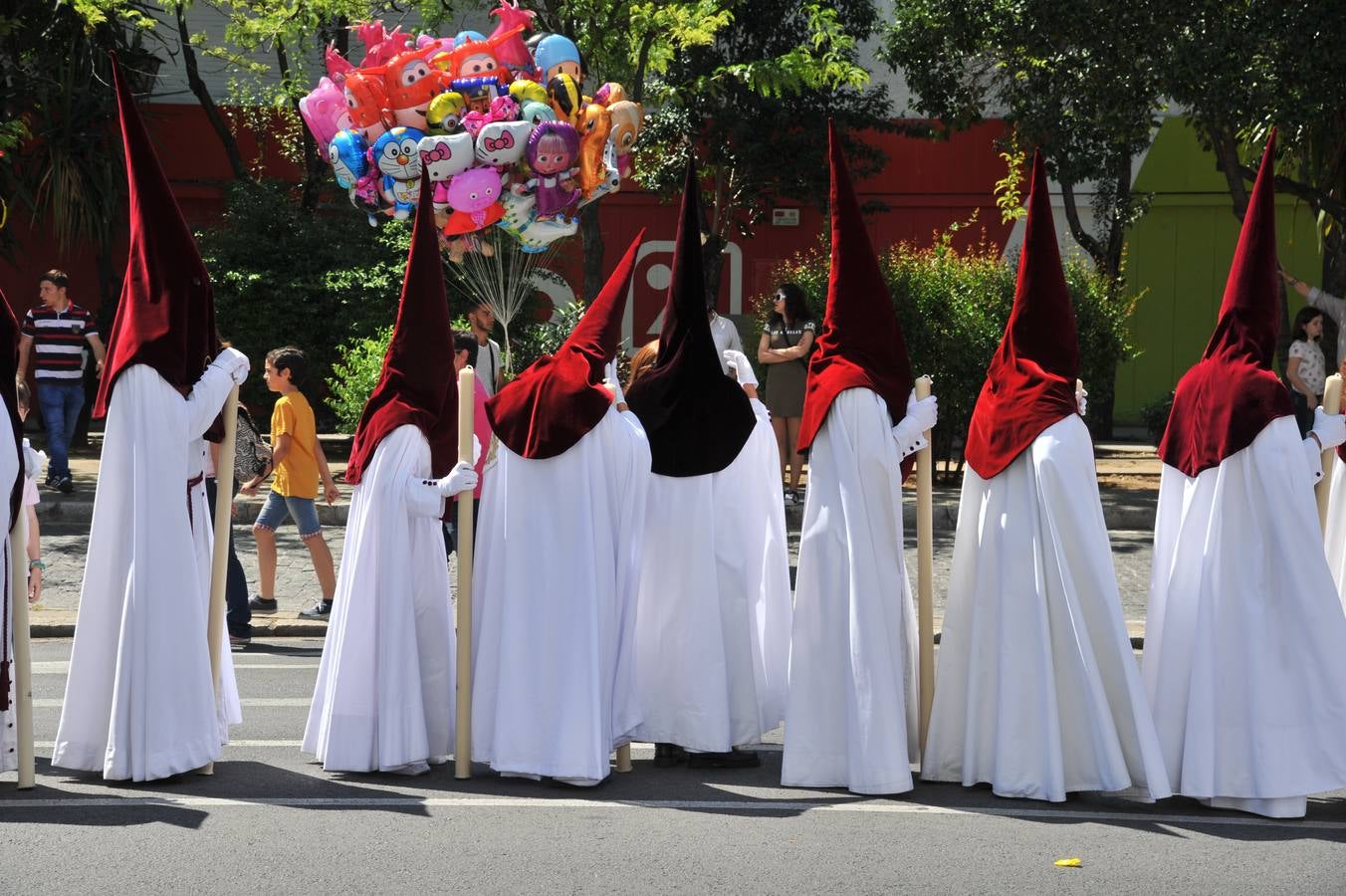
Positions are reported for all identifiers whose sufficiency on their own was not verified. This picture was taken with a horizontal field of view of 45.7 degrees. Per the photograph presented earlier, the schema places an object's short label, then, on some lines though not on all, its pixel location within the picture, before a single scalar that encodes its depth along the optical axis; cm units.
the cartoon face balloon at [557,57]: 1388
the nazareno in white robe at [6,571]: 626
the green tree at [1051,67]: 1484
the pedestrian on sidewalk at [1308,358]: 1293
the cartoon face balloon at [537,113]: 1342
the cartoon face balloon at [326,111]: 1382
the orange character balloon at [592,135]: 1385
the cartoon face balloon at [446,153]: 1327
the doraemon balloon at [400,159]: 1337
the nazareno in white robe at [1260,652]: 616
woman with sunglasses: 1380
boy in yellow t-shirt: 1015
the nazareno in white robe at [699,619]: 682
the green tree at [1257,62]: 1391
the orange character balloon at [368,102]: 1343
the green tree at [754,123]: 2078
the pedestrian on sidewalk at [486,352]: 1221
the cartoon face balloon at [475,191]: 1348
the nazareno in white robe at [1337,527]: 712
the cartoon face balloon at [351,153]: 1362
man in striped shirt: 1487
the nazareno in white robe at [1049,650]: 618
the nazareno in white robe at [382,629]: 653
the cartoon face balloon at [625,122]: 1388
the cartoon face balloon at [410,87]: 1350
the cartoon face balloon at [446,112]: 1350
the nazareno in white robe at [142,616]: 625
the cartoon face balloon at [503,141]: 1324
